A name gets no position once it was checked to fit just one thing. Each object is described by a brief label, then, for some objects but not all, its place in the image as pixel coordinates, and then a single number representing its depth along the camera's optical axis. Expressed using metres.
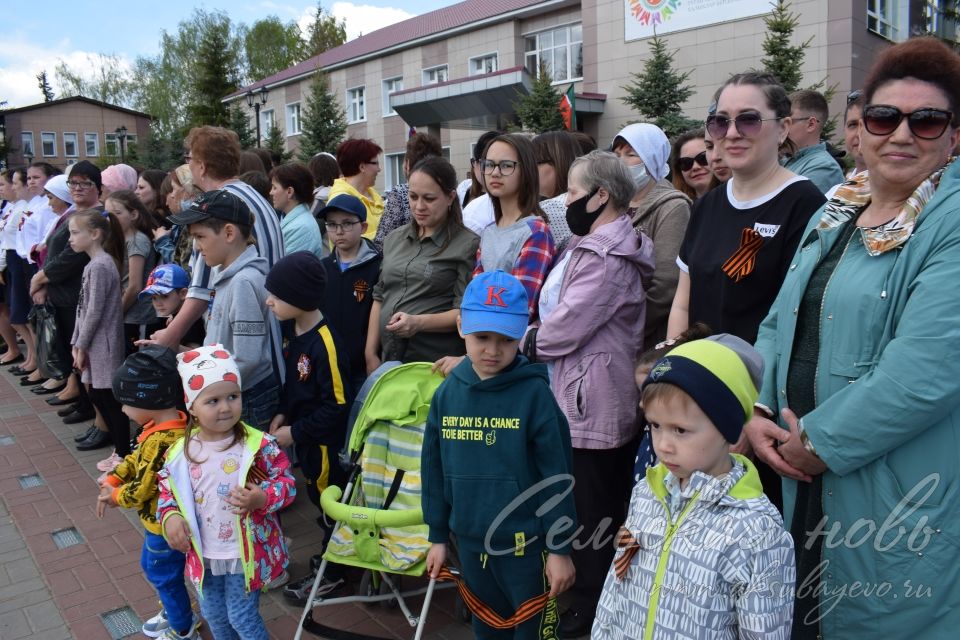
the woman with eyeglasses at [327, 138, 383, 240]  6.39
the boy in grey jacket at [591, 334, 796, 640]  1.80
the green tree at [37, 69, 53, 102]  74.38
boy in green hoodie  2.63
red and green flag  11.03
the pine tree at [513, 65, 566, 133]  20.67
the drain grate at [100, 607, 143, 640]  3.59
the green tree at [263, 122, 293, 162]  32.62
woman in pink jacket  3.20
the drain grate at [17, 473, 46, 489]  5.64
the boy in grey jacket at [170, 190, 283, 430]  3.71
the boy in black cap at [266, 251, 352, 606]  3.57
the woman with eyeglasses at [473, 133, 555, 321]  3.59
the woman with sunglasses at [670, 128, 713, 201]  4.66
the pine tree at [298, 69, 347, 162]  30.05
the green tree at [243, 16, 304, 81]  53.06
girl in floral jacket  3.04
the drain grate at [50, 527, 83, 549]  4.62
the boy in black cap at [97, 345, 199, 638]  3.28
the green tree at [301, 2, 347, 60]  53.47
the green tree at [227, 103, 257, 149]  33.66
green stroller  3.24
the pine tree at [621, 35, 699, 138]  19.02
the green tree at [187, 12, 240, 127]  37.56
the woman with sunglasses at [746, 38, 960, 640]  1.85
